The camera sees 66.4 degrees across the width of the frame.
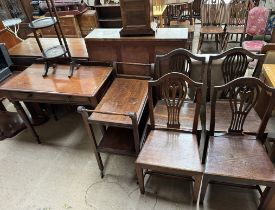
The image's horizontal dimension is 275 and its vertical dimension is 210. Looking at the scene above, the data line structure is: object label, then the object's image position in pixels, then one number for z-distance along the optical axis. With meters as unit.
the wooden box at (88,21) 4.40
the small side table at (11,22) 3.37
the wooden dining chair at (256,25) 3.16
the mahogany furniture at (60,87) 1.88
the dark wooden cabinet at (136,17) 1.85
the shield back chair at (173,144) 1.45
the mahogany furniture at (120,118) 1.64
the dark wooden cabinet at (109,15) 4.24
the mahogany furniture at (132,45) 1.94
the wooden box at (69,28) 4.38
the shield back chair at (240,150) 1.36
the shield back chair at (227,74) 1.72
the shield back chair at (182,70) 1.80
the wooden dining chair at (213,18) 3.71
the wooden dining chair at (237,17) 3.63
